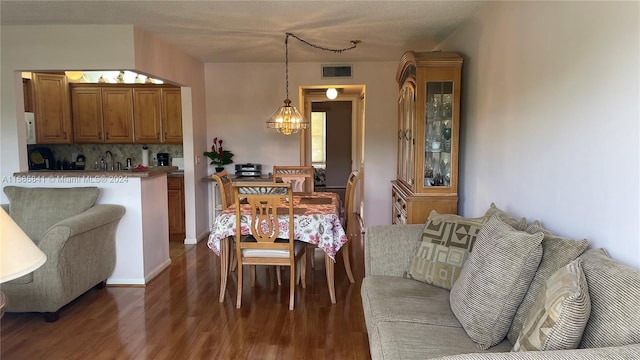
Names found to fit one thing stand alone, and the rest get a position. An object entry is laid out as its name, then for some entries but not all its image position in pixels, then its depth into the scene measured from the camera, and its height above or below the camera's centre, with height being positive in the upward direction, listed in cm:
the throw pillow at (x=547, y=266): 172 -49
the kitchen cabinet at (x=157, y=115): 560 +45
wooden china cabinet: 360 +13
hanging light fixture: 434 +30
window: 1090 +29
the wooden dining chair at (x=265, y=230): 312 -63
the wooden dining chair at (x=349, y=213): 385 -62
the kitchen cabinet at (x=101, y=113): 559 +48
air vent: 570 +105
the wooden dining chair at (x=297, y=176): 474 -32
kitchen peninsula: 370 -48
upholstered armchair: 297 -72
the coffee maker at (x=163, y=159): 600 -15
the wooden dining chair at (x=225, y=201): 342 -50
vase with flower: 563 -9
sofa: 133 -59
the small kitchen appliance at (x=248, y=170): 566 -30
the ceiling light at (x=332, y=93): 622 +83
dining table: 329 -66
